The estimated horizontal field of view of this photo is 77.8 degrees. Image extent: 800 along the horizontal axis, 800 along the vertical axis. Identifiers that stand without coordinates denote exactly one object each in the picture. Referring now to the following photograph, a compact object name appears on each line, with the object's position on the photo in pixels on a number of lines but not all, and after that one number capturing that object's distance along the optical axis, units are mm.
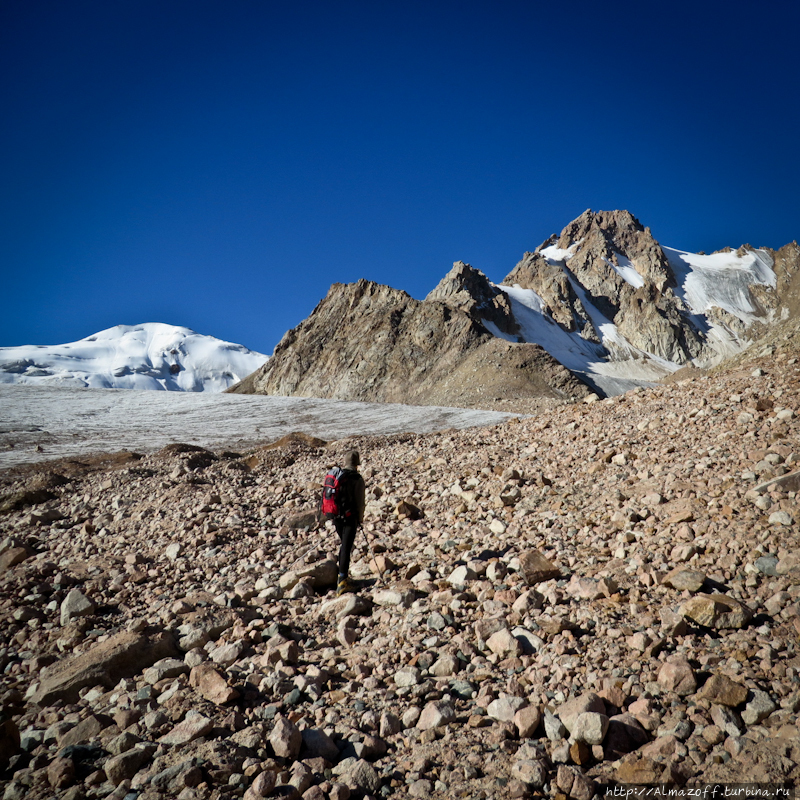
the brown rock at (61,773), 3002
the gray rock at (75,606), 5461
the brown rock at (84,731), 3410
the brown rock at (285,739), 3107
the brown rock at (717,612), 3631
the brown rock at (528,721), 3076
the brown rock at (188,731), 3307
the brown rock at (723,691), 2957
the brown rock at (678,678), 3174
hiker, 5855
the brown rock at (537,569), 4957
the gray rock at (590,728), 2869
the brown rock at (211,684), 3725
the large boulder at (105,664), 4066
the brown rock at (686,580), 4172
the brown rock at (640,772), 2639
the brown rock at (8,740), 3250
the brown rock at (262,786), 2809
